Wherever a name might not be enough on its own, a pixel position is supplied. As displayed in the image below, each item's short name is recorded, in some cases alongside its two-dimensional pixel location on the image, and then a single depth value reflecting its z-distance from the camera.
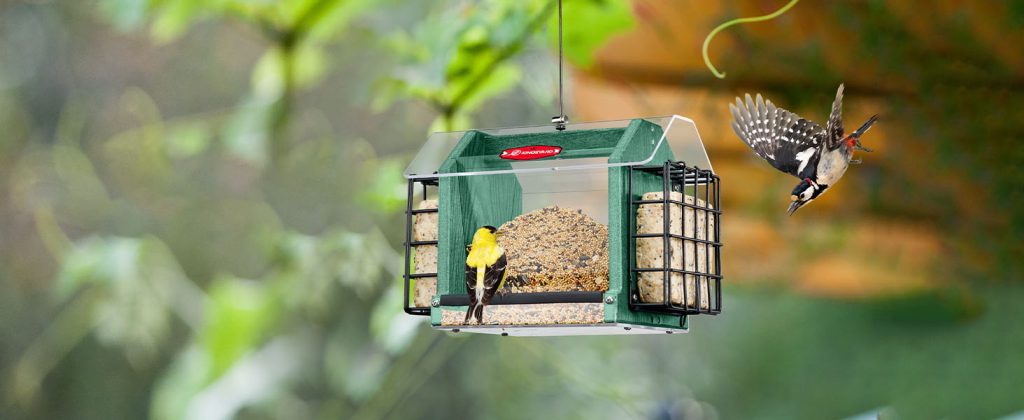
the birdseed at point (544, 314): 3.28
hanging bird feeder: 3.36
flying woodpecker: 3.63
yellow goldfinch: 3.38
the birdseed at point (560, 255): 3.50
